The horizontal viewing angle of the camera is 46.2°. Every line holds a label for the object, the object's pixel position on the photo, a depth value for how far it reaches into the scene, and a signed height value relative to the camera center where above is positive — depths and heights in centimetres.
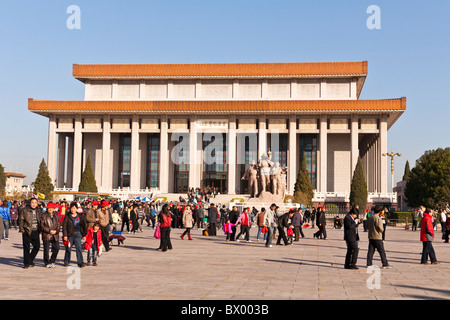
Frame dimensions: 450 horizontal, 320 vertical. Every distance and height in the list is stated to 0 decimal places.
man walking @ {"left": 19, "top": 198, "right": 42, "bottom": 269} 1242 -102
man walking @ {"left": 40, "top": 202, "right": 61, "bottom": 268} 1261 -98
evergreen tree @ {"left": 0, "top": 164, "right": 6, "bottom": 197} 11368 +231
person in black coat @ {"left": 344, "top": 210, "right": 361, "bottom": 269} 1300 -125
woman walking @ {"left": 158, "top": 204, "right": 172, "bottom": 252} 1730 -120
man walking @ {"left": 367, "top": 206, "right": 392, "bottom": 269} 1300 -115
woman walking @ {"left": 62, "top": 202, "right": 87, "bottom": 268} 1266 -102
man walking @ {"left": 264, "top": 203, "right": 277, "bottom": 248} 1945 -116
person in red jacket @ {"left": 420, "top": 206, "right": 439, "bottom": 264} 1434 -131
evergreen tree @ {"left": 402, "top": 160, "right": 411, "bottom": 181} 10388 +472
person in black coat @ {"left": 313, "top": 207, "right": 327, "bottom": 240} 2423 -150
